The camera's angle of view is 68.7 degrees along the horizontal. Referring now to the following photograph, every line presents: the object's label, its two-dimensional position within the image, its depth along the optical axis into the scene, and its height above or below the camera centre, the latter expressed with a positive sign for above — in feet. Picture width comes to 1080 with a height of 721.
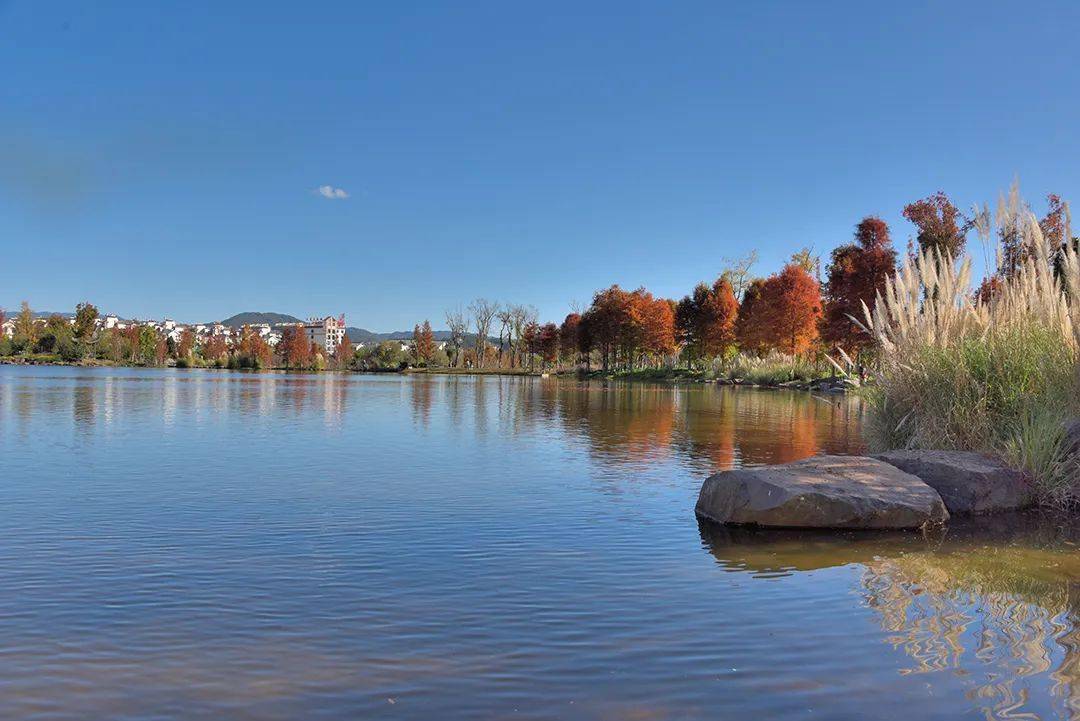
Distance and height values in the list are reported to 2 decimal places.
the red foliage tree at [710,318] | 186.80 +11.29
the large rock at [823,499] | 23.21 -4.03
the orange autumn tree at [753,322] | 161.58 +8.97
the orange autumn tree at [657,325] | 214.07 +10.85
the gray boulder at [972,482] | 25.43 -3.84
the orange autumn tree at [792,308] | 151.23 +10.86
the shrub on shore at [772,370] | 136.46 -0.99
